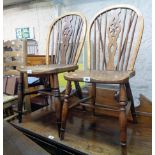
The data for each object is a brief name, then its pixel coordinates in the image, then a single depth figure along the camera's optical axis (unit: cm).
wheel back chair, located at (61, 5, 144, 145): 91
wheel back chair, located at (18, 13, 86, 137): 116
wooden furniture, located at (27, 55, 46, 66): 197
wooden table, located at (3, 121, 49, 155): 56
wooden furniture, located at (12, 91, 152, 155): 104
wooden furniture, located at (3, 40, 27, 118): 159
